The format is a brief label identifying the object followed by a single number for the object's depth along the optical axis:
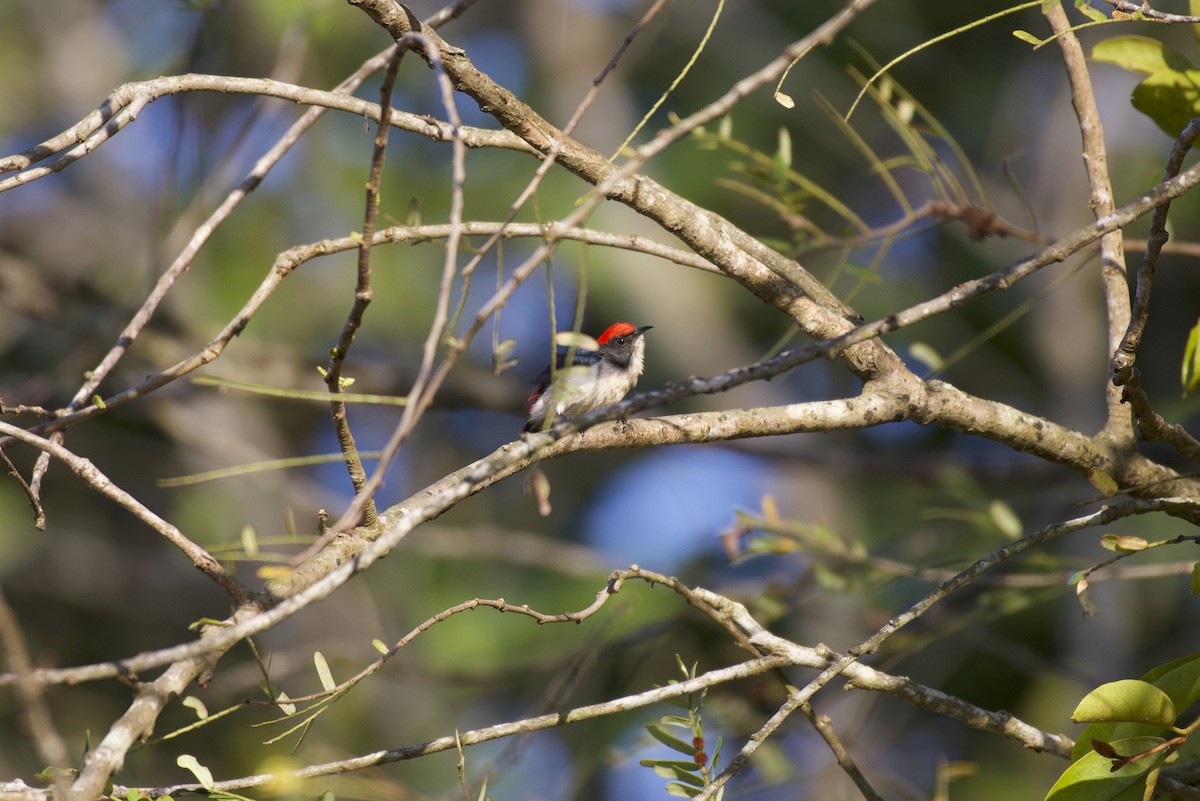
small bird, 9.03
